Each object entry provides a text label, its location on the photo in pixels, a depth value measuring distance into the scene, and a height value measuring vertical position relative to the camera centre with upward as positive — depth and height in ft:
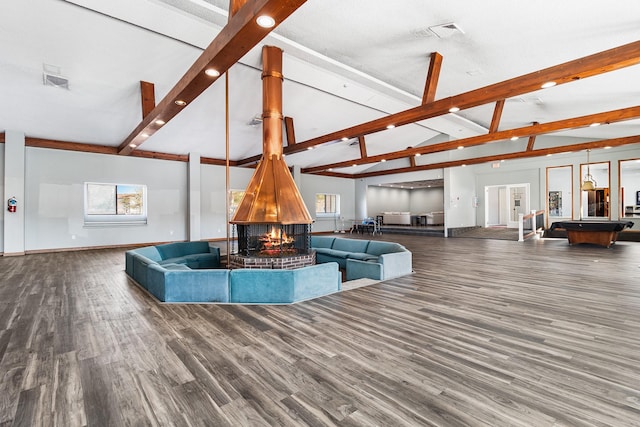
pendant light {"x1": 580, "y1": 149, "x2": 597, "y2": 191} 33.87 +2.66
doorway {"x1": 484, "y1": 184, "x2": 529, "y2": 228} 46.52 +1.17
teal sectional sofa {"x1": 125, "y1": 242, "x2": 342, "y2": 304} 12.83 -3.04
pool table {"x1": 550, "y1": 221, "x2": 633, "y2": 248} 29.22 -2.05
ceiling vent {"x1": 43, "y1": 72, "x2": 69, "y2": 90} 19.39 +8.69
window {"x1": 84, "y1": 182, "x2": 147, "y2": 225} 31.16 +1.08
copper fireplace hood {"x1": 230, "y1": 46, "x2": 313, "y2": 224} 16.60 +1.91
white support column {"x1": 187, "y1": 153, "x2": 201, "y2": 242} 35.73 +1.92
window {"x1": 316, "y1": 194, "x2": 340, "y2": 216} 50.03 +1.39
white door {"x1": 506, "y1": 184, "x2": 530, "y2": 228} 45.34 +1.47
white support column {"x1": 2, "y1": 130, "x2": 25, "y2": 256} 26.32 +2.32
